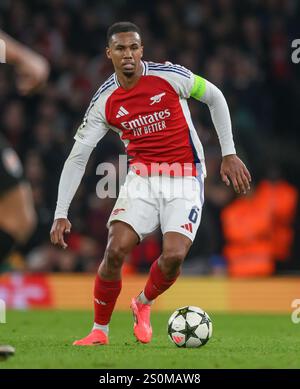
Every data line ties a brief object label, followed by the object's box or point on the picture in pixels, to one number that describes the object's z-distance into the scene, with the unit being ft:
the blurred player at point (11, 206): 34.09
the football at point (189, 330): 43.01
